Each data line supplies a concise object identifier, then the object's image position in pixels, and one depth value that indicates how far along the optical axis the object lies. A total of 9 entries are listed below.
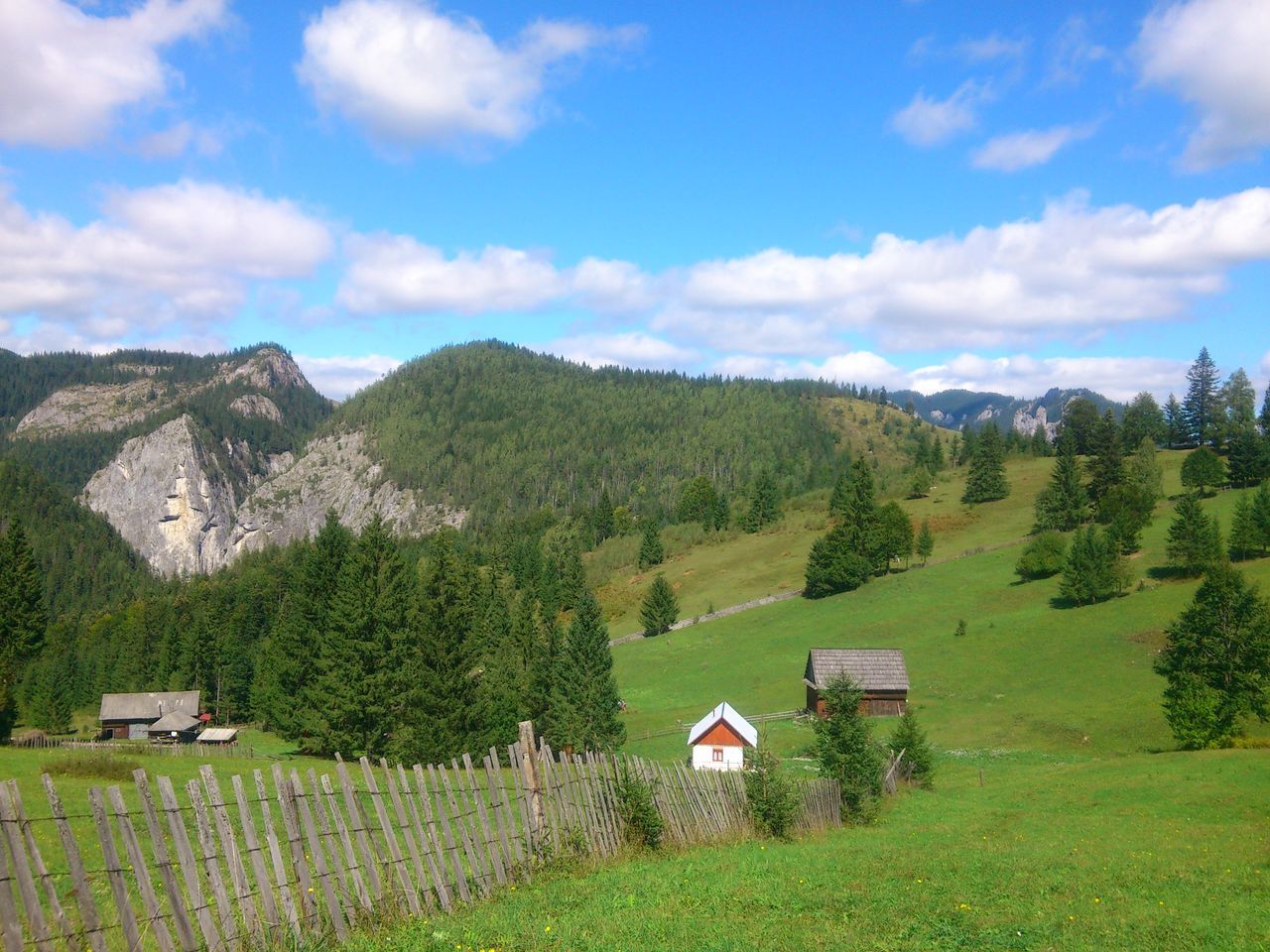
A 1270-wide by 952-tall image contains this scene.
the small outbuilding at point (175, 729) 78.75
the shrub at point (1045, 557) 80.94
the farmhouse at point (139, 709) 82.56
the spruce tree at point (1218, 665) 36.72
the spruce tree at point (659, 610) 95.69
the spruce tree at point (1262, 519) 70.38
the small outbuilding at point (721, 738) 47.34
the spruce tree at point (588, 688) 48.19
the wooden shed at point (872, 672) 59.88
